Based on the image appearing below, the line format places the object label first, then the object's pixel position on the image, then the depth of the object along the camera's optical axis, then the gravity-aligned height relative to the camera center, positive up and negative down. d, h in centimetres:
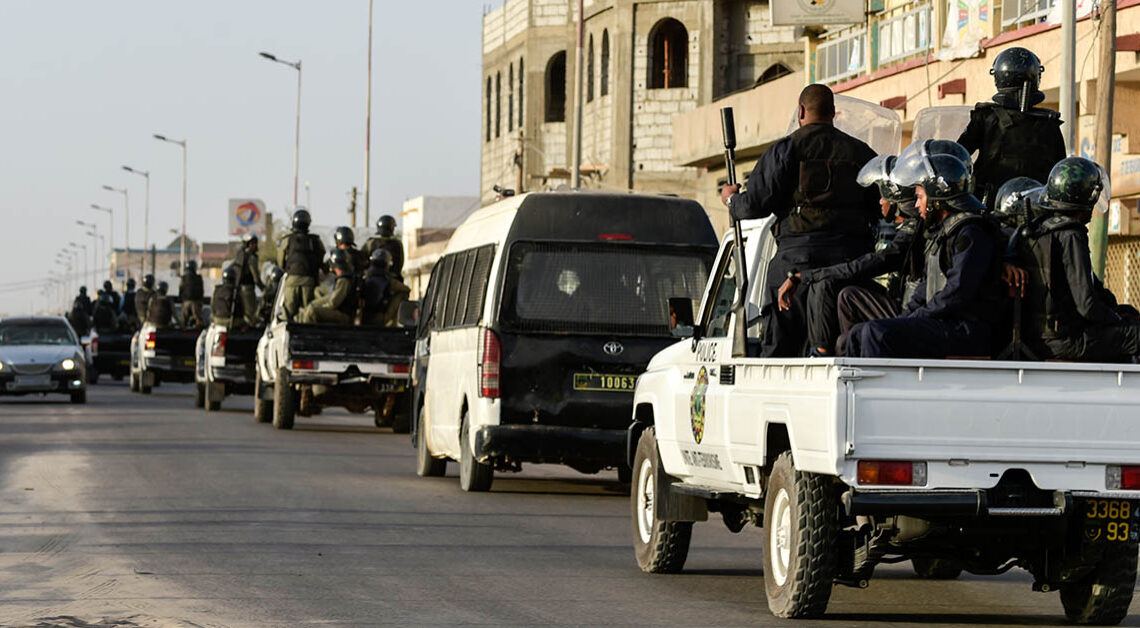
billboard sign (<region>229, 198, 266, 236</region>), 14712 +523
